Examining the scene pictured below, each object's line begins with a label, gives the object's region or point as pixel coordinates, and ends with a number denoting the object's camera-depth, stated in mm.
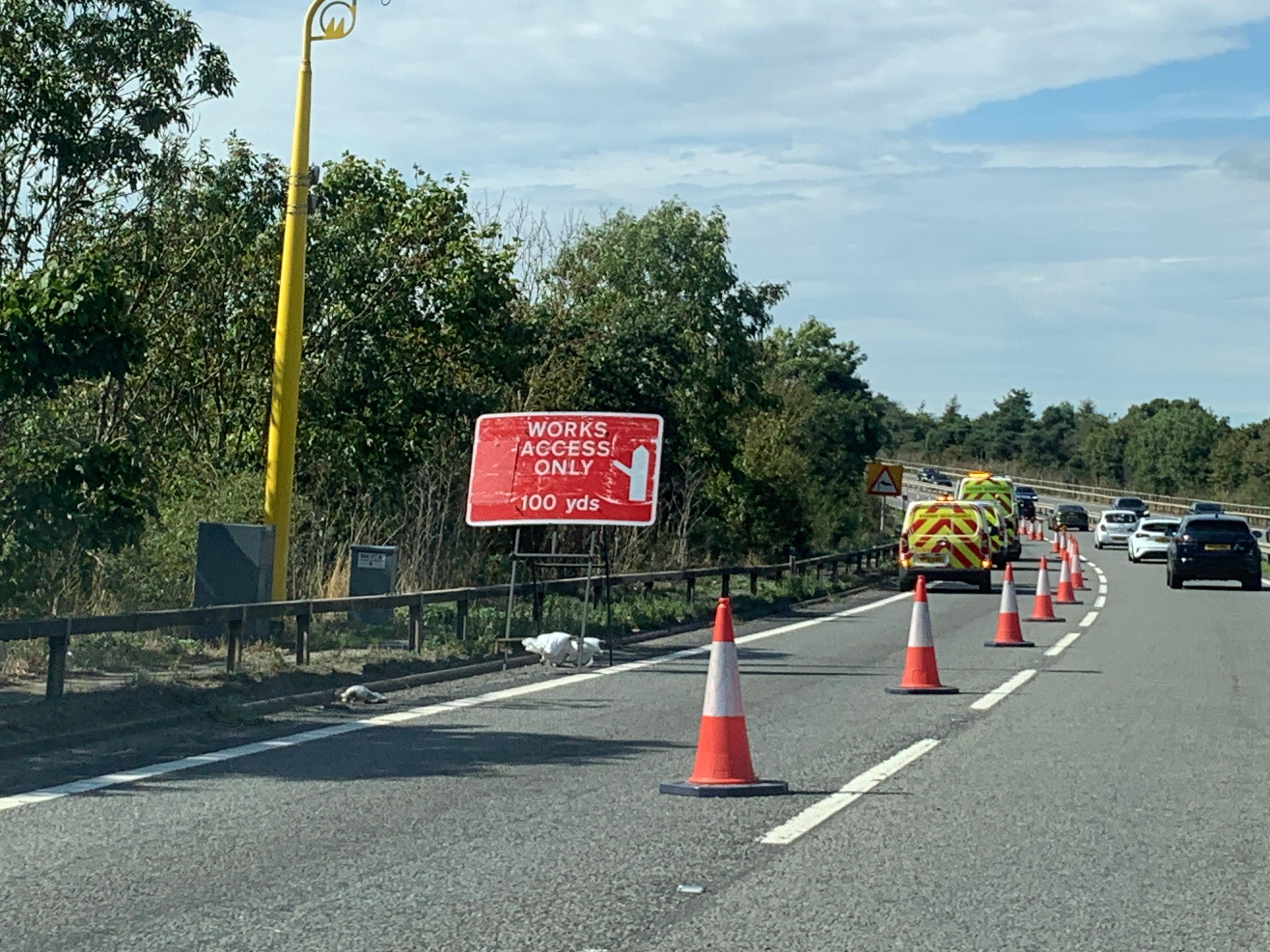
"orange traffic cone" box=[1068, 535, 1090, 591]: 35625
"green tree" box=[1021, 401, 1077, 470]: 156000
